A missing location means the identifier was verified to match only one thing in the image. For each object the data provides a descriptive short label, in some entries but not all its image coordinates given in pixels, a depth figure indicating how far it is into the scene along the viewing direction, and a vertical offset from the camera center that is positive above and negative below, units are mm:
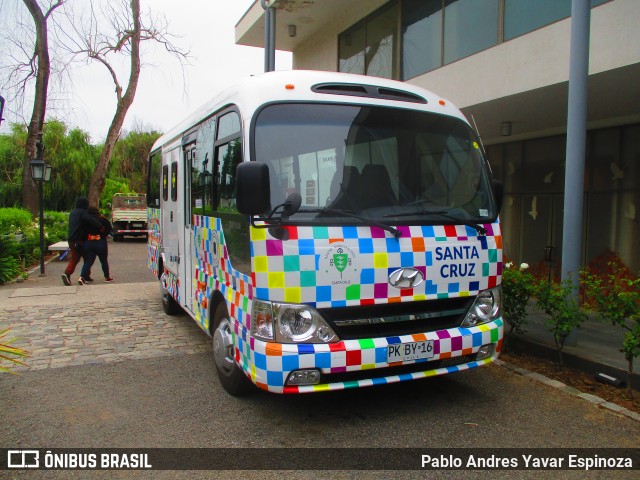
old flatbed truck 25172 -650
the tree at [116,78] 22234 +5753
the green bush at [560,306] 5105 -984
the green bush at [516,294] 5727 -946
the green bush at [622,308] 4410 -863
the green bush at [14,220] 14695 -510
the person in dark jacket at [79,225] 11211 -428
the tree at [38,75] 20078 +5111
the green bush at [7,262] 11711 -1317
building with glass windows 6633 +1670
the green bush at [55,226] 19609 -885
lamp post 13078 +780
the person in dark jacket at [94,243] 11383 -831
